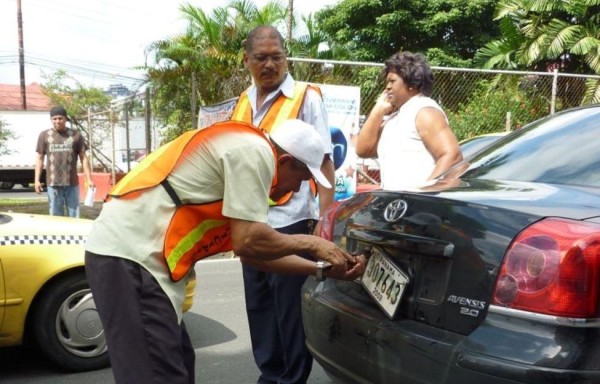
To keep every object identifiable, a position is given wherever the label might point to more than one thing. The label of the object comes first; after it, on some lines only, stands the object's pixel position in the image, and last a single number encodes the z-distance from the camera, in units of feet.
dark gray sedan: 6.04
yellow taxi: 11.94
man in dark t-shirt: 25.82
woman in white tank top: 11.00
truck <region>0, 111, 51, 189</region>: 80.18
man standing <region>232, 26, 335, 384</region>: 10.44
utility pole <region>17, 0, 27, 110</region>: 101.14
